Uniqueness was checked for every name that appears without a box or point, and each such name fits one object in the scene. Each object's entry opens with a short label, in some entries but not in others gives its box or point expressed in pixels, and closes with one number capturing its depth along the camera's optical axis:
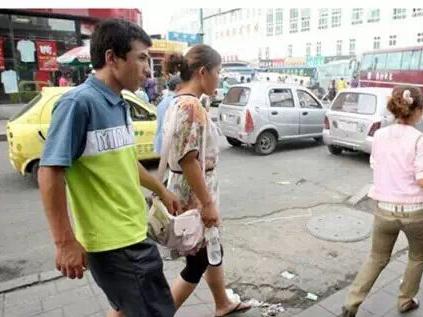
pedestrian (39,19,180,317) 1.63
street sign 27.36
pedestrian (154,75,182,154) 4.35
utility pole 22.73
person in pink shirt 2.63
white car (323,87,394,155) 7.86
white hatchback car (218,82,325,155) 8.95
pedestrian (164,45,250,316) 2.39
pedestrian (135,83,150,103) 11.50
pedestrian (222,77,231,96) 23.41
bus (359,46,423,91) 19.97
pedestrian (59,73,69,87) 15.49
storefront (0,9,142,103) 15.46
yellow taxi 6.31
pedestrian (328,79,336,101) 24.23
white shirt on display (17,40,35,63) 15.75
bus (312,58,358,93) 28.94
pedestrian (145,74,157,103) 16.51
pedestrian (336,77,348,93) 23.37
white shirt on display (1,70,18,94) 15.54
